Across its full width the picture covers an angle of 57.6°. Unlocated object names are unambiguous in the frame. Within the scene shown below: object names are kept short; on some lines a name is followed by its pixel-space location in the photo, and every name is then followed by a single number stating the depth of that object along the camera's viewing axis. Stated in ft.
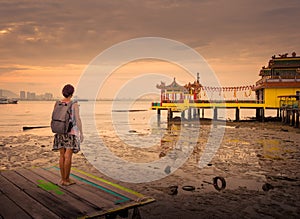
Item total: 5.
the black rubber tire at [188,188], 25.67
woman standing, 15.51
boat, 498.32
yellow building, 112.98
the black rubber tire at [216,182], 25.98
